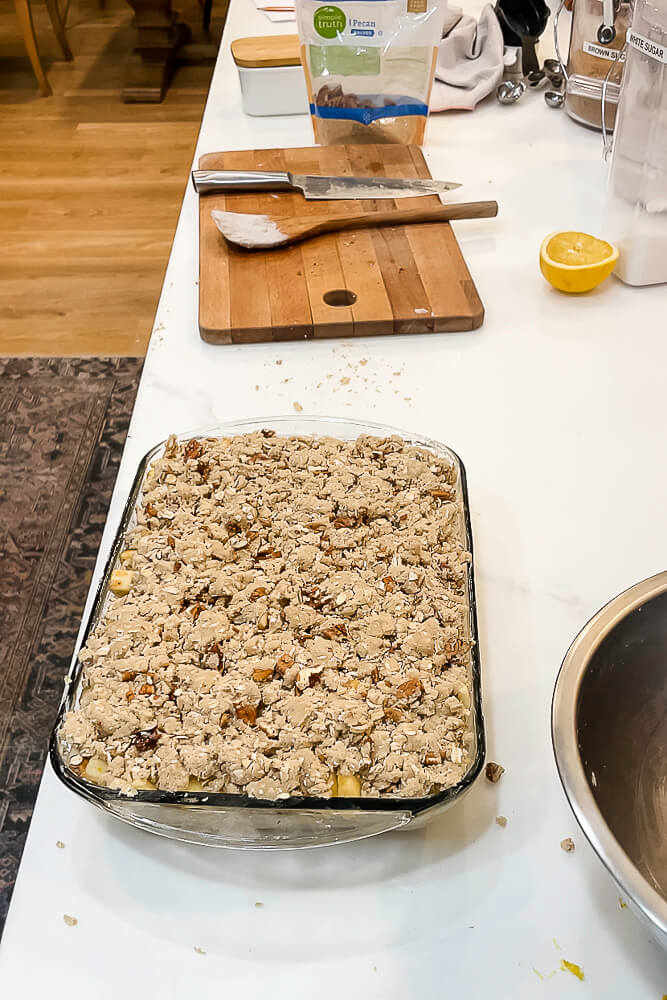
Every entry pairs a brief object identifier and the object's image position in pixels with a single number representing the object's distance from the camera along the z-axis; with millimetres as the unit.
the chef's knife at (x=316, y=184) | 1159
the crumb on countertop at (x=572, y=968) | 485
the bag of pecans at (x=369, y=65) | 1196
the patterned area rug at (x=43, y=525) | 1365
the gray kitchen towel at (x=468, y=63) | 1450
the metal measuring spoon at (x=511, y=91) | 1450
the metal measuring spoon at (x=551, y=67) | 1496
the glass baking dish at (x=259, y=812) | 475
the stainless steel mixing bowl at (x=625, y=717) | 484
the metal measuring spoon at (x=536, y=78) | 1497
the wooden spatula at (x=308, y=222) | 1060
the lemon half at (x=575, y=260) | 1003
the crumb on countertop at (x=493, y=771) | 567
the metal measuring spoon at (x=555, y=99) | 1436
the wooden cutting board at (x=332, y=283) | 972
